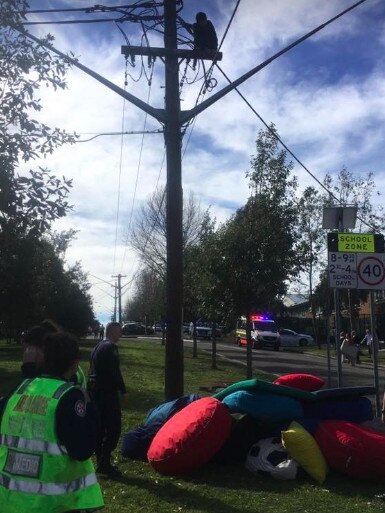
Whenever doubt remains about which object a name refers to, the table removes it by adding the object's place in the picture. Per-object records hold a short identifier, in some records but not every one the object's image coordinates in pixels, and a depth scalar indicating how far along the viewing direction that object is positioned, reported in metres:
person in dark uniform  7.39
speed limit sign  10.41
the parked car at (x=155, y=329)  76.25
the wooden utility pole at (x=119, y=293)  76.74
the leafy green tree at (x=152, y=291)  36.78
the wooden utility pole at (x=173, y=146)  9.70
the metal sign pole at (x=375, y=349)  9.34
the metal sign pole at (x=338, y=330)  9.95
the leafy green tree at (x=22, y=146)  7.86
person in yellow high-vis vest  3.10
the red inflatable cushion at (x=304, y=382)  9.03
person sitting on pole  10.71
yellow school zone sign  10.74
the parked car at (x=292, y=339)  50.25
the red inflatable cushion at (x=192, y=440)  7.26
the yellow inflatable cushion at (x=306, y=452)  7.12
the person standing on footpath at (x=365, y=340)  39.84
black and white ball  7.19
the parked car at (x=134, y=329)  70.77
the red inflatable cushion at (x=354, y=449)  7.02
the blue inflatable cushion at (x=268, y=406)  7.63
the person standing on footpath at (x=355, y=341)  30.69
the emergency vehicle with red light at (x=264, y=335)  44.78
